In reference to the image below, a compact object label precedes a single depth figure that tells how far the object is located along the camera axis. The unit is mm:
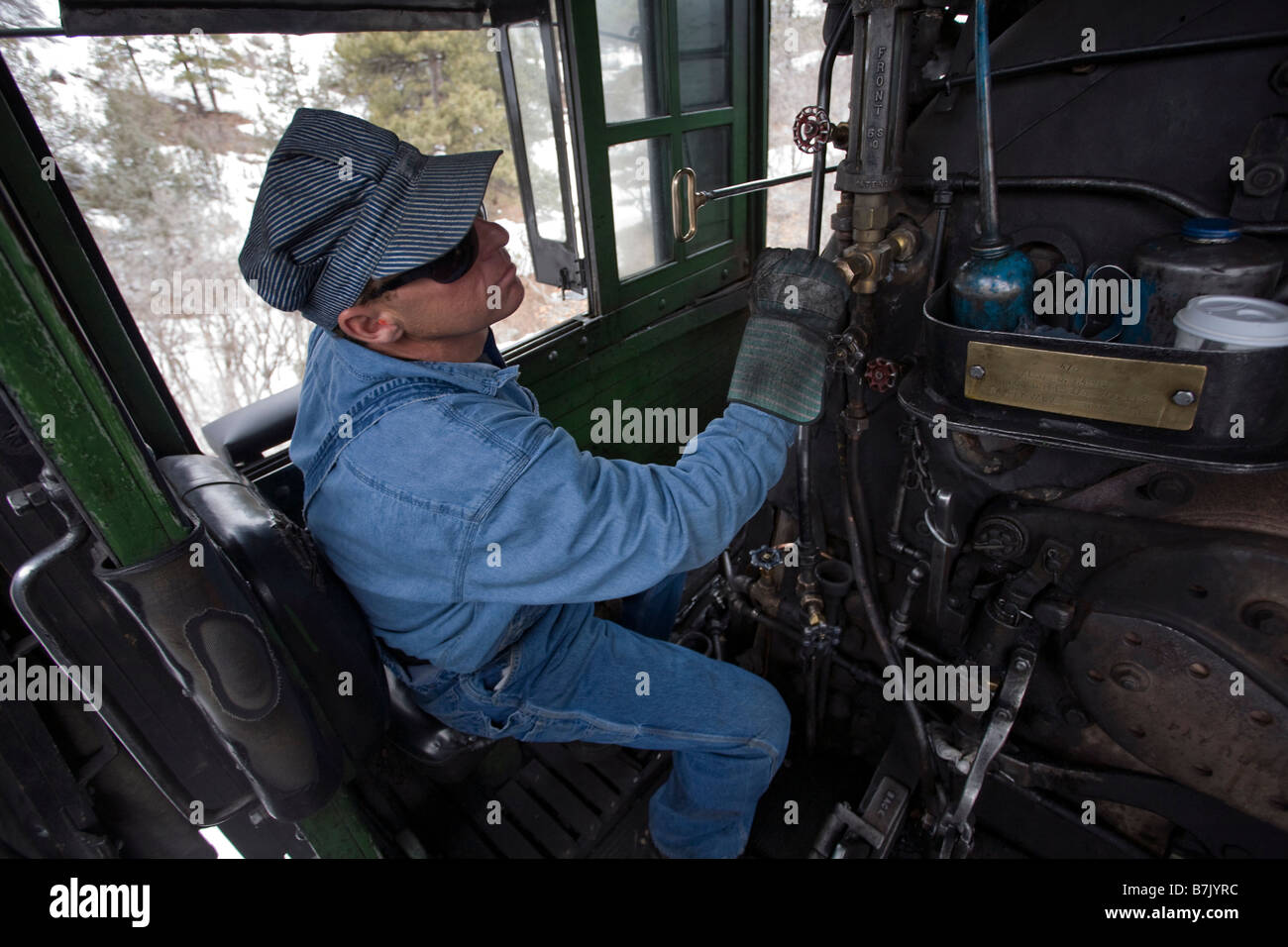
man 1279
